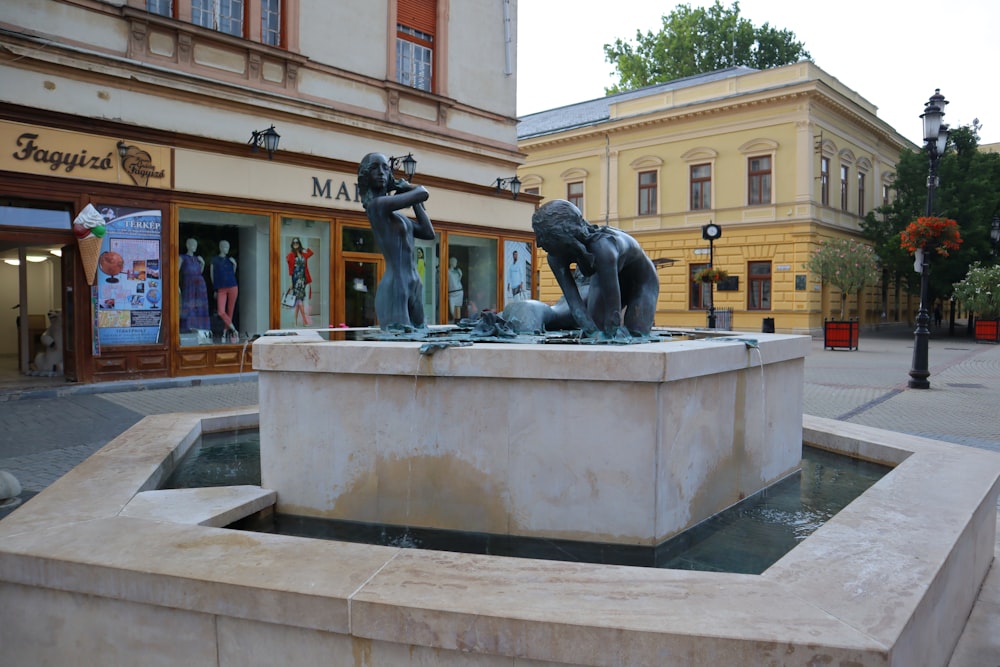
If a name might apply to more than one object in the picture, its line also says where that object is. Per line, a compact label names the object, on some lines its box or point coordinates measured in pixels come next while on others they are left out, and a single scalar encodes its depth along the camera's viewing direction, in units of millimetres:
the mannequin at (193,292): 12539
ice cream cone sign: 10945
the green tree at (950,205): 31578
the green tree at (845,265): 27062
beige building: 10914
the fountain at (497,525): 2223
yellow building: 29344
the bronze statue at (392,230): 6184
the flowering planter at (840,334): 22500
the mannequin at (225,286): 13125
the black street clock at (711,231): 19719
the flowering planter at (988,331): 27547
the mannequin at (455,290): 17234
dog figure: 12148
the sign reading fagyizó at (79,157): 10258
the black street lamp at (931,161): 12367
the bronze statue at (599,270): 4809
